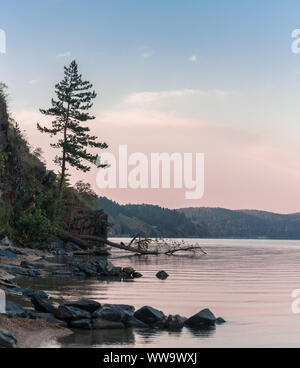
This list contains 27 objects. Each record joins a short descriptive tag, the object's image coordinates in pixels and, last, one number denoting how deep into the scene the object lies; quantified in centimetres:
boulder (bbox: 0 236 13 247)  4562
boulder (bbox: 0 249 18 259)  3655
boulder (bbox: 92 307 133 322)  1536
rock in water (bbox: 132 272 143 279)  3298
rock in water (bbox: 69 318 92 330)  1467
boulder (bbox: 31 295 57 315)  1588
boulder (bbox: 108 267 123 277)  3347
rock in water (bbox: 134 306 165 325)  1552
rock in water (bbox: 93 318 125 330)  1485
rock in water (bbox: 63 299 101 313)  1573
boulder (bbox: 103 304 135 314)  1653
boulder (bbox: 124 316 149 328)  1527
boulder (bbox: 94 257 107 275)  3436
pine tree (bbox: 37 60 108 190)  7119
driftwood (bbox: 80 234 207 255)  6512
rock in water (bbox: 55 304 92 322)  1507
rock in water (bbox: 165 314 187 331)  1510
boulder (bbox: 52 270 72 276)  3147
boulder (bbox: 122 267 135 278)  3309
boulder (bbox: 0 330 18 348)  1130
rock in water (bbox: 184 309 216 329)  1550
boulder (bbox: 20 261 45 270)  3278
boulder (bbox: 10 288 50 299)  1991
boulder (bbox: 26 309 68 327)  1484
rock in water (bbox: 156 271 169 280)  3198
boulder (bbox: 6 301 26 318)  1455
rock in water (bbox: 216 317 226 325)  1605
